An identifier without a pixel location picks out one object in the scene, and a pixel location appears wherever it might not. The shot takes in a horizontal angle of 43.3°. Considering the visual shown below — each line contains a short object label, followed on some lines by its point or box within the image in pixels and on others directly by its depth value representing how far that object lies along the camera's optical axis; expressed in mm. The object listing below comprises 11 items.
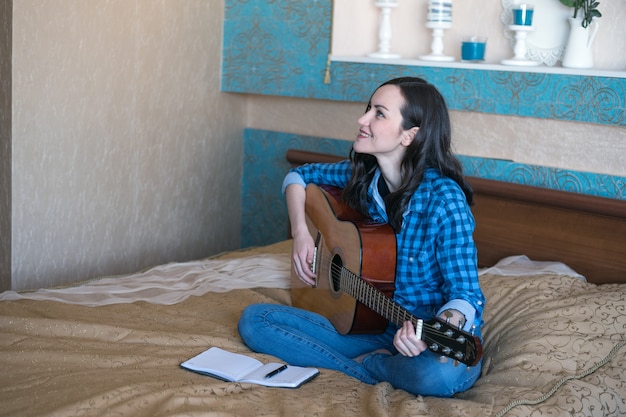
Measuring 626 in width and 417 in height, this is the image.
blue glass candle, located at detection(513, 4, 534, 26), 2512
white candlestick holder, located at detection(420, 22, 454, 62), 2713
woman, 1774
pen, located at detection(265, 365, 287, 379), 1792
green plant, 2398
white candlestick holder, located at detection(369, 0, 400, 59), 2864
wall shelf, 2383
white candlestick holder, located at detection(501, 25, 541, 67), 2527
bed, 1646
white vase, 2436
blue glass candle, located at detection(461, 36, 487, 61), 2643
